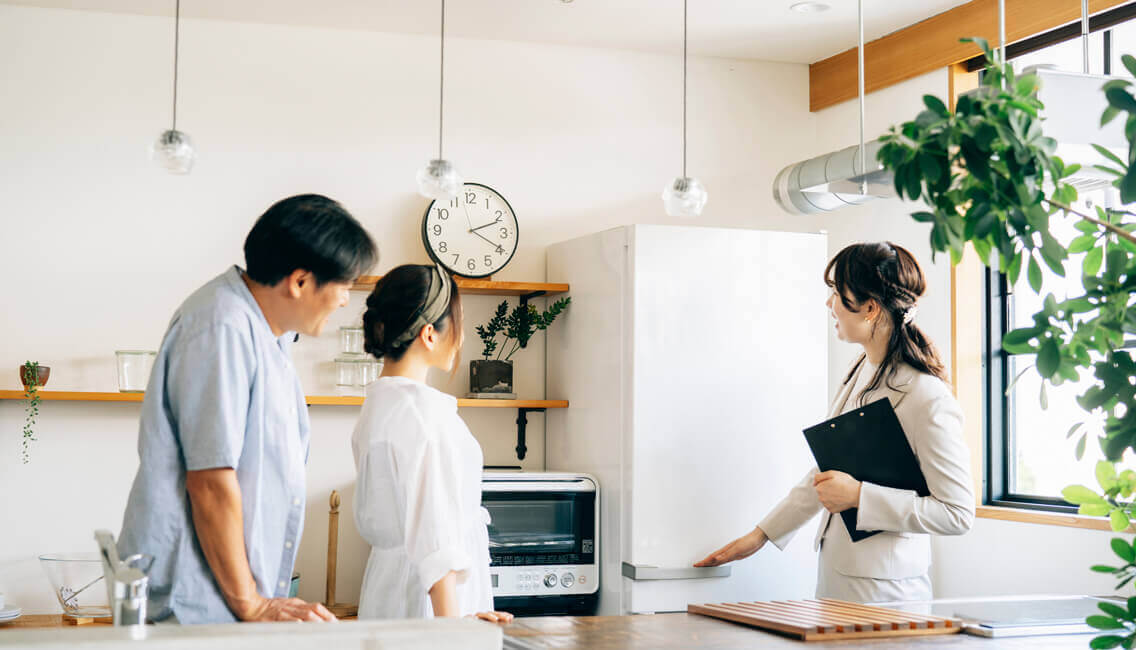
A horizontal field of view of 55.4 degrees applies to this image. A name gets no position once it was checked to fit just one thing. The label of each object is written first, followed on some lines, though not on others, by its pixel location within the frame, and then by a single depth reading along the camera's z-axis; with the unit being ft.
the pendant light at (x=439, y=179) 9.41
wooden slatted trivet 5.87
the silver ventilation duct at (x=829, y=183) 9.21
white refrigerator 10.41
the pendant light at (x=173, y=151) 8.98
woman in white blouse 6.23
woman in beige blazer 7.90
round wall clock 11.81
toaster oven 10.59
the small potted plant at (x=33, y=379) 10.53
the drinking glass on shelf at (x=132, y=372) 10.80
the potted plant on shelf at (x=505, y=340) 11.80
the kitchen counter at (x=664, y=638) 5.55
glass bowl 9.22
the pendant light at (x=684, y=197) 9.95
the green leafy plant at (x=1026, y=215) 3.17
